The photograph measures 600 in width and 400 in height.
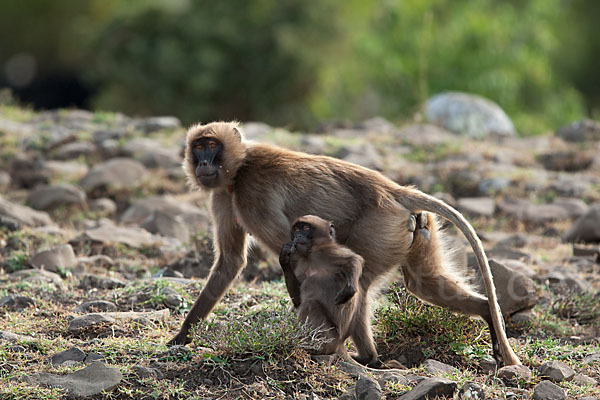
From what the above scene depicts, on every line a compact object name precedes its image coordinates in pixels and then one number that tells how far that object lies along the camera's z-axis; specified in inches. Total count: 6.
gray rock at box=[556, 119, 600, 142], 1020.5
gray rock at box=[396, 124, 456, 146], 981.2
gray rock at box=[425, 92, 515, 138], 1089.4
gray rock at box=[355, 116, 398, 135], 1053.8
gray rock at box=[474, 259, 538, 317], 503.5
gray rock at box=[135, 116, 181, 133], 1003.9
